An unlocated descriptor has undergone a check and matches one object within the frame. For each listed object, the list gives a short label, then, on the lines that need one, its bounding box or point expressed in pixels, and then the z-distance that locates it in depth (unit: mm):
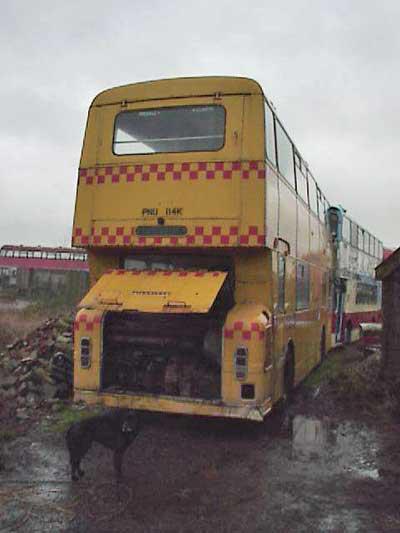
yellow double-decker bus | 6922
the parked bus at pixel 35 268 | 35875
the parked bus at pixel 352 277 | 16000
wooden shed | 9484
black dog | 5312
